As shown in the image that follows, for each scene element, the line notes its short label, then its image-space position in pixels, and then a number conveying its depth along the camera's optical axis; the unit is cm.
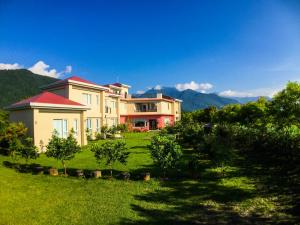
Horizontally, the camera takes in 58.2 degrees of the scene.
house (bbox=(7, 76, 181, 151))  2020
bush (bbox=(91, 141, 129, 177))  1271
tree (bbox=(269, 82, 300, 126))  1521
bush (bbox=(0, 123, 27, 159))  1677
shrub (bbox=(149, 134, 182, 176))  1217
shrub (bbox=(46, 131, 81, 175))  1327
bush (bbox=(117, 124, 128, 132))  3658
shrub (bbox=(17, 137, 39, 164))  1506
